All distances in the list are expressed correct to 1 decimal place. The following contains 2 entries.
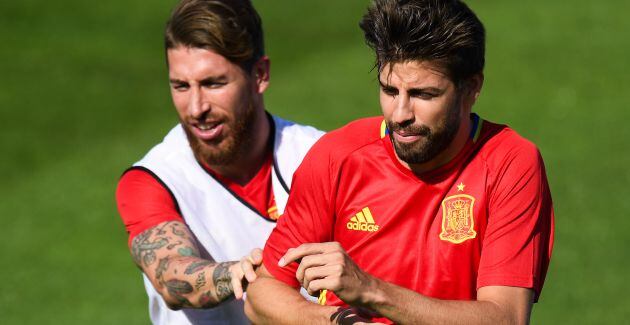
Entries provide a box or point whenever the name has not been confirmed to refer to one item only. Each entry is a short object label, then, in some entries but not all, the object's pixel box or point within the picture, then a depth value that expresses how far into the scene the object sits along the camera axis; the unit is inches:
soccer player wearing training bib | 596.7
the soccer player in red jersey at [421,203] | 454.6
